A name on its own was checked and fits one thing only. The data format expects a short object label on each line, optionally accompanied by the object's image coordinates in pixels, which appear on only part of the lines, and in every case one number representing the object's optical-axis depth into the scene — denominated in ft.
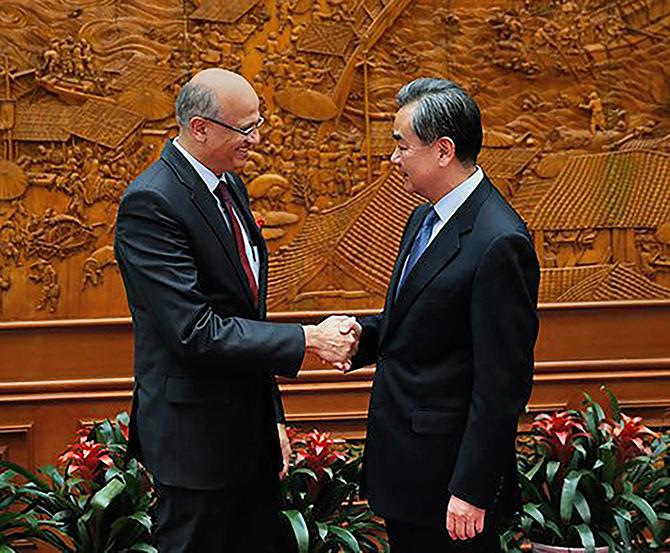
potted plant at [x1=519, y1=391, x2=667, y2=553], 10.31
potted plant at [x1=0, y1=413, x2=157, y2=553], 9.93
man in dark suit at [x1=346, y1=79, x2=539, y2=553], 6.92
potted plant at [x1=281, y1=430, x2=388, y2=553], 10.36
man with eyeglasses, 7.54
